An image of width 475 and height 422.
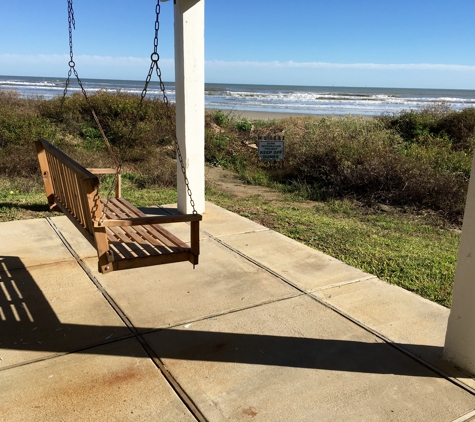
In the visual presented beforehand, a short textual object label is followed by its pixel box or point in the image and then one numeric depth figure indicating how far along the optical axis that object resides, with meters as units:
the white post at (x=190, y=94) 5.82
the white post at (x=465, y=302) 2.63
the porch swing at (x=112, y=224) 3.04
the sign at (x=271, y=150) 10.35
